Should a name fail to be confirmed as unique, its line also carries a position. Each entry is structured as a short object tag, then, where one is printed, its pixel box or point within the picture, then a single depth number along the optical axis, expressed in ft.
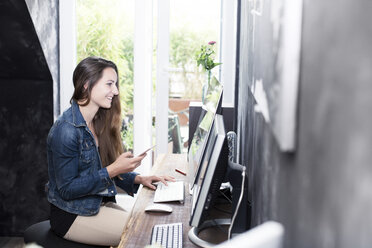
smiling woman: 6.43
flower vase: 9.57
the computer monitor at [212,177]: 3.89
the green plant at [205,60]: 9.77
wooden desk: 4.81
